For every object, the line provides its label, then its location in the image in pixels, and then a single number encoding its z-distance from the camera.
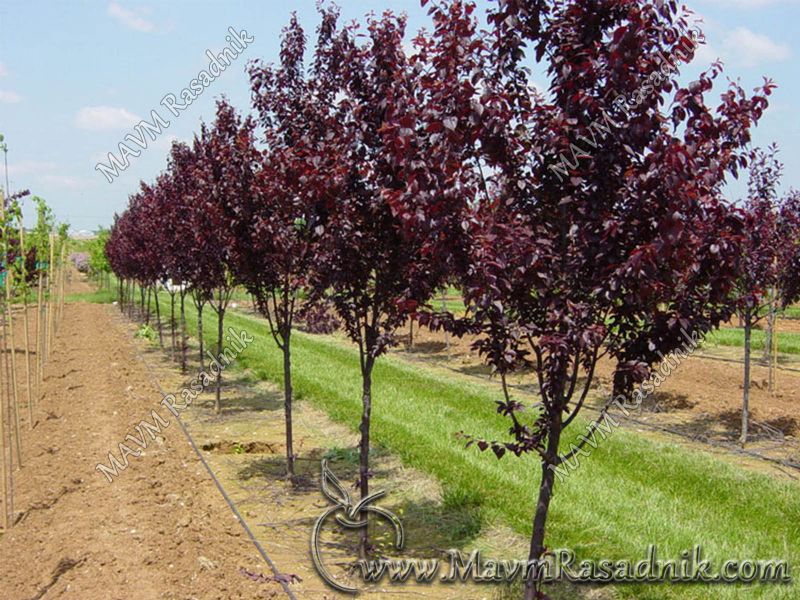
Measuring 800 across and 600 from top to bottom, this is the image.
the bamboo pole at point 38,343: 12.06
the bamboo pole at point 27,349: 9.90
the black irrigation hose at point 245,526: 5.60
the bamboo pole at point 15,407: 8.47
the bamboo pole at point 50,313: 12.67
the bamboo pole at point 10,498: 6.90
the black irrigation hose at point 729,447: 9.41
